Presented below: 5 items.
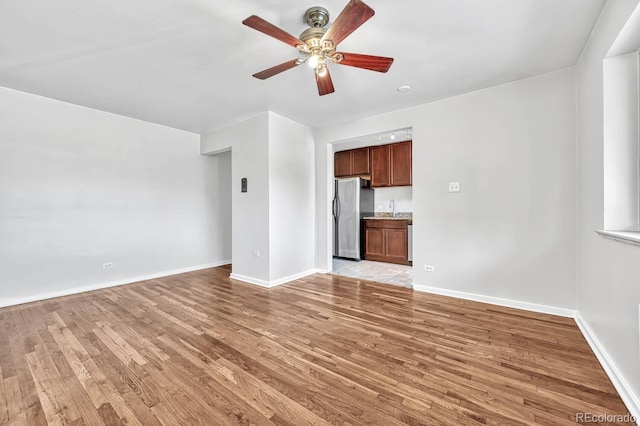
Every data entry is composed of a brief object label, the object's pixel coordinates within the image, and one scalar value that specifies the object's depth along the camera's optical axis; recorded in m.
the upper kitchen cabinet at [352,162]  5.74
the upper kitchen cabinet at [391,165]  5.26
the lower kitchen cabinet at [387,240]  5.18
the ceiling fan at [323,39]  1.55
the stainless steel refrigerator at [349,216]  5.64
